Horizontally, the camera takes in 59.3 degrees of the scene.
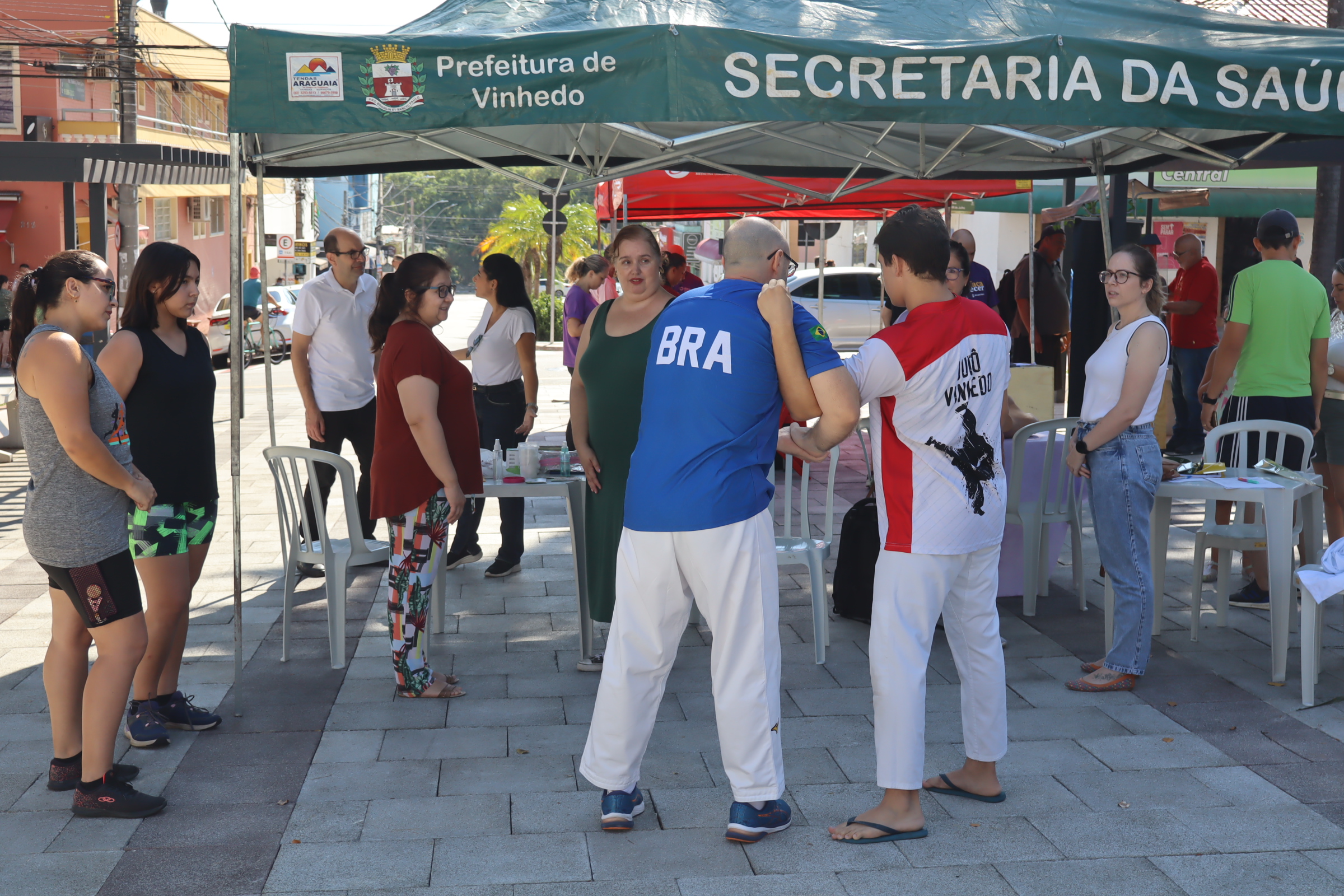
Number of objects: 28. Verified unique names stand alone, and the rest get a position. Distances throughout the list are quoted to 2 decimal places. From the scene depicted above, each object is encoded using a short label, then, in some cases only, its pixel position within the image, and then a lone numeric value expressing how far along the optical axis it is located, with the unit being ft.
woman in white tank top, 14.32
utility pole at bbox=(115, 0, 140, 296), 58.39
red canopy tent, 35.60
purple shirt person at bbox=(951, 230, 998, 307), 24.52
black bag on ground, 17.44
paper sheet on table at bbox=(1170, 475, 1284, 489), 15.51
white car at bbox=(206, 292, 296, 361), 66.39
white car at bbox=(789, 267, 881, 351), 74.49
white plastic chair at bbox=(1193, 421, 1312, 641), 17.04
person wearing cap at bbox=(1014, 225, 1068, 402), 36.27
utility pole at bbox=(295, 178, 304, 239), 152.05
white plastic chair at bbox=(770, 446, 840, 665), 15.67
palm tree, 113.09
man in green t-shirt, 17.97
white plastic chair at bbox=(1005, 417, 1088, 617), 17.75
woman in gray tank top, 10.72
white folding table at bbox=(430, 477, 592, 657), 15.55
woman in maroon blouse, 13.85
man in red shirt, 32.35
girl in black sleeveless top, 12.23
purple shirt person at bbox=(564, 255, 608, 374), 30.35
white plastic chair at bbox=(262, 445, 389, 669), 15.48
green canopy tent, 12.57
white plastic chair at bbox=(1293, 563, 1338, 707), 14.26
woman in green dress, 13.61
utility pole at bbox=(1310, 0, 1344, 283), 31.91
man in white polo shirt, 19.40
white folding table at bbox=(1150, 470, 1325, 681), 15.15
